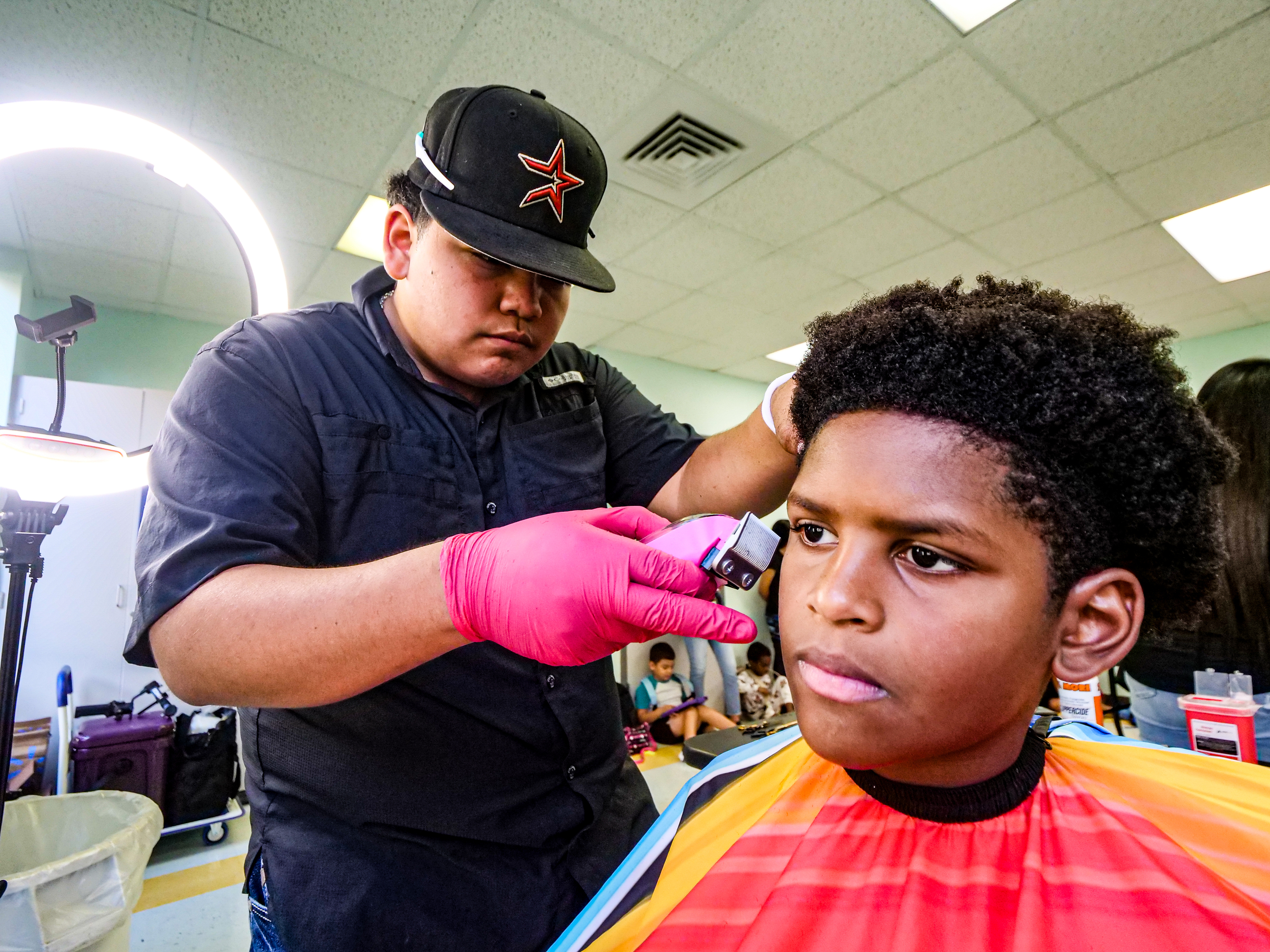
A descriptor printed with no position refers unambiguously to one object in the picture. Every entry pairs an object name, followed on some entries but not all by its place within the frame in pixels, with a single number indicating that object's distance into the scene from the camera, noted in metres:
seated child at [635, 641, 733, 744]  5.26
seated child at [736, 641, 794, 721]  6.05
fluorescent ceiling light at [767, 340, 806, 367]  5.93
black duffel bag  3.46
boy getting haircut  0.71
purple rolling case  3.31
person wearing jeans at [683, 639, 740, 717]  5.63
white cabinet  3.59
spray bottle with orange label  1.34
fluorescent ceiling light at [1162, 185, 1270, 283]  3.55
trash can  1.67
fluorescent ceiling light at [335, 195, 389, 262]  3.42
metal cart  3.26
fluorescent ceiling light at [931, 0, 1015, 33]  2.16
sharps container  1.35
